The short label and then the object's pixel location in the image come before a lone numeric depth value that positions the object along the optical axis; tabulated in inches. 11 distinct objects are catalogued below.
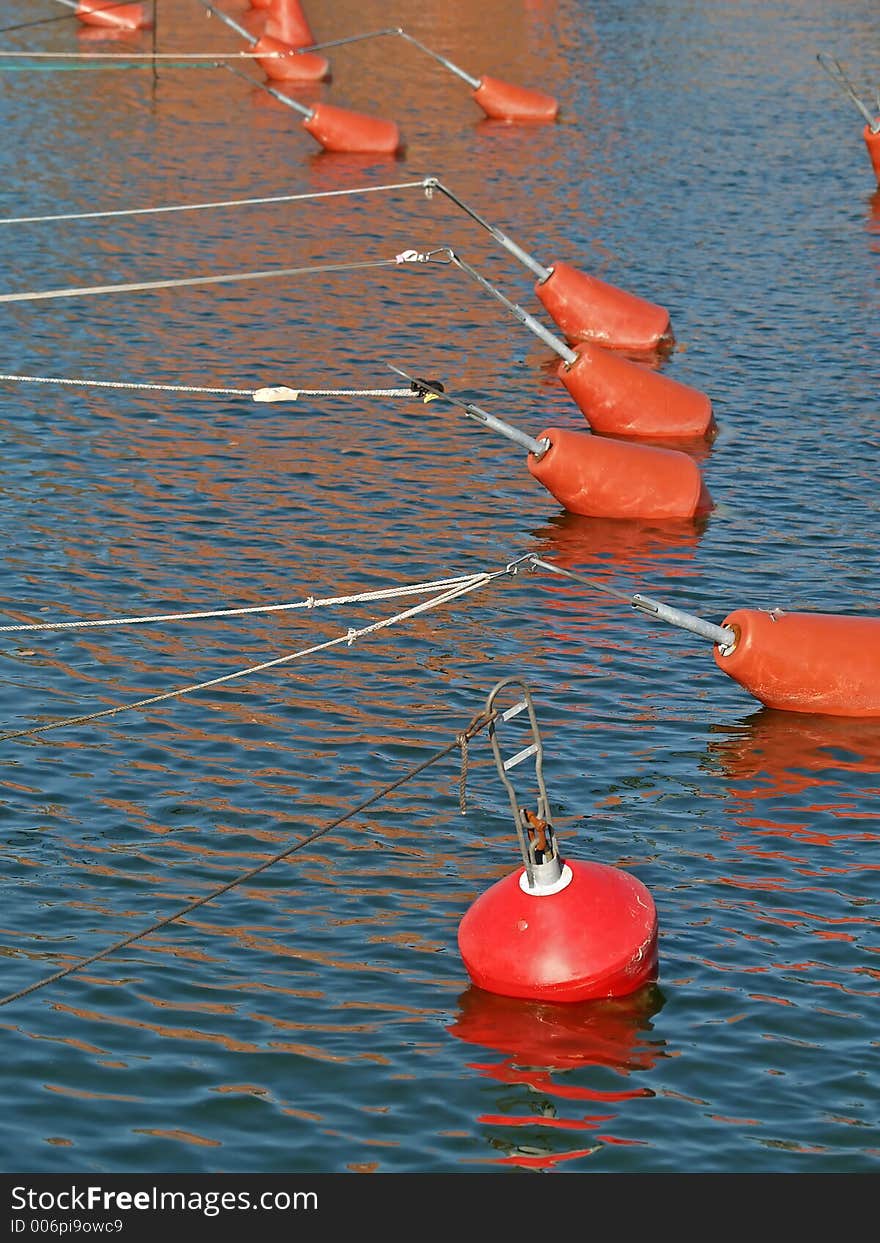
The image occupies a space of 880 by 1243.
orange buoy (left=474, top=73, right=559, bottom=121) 1788.9
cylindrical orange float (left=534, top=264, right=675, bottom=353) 1162.0
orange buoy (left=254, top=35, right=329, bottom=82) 1927.9
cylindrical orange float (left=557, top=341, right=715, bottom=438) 1000.9
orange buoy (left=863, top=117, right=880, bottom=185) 1555.1
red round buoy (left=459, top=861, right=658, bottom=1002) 517.0
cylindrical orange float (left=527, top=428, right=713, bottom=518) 891.4
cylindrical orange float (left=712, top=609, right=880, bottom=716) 703.1
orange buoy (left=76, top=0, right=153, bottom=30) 2121.1
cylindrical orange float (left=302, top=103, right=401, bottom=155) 1631.4
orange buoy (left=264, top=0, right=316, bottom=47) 2079.2
